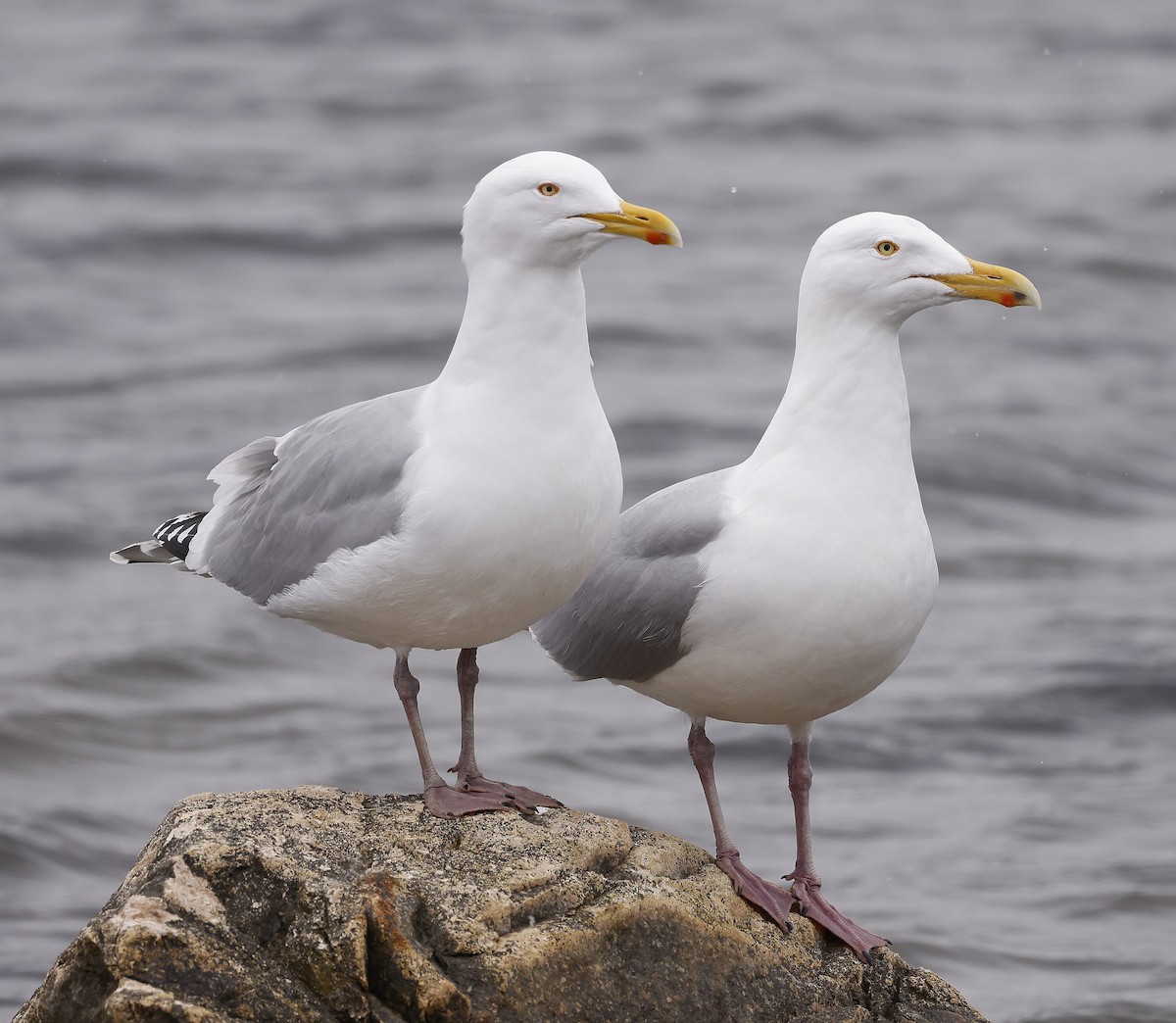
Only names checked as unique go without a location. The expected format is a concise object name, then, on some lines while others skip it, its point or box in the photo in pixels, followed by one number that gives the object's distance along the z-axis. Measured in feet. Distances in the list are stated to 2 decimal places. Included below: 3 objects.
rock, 34.01
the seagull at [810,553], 40.86
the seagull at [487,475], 39.24
